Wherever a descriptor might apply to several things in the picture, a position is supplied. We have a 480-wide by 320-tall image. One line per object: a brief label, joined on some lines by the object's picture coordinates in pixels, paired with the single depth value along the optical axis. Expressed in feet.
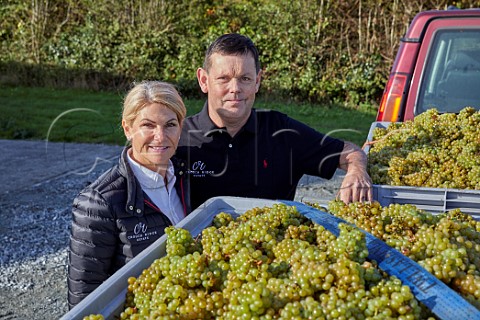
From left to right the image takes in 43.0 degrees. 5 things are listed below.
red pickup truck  14.39
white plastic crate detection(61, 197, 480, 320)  5.36
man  10.07
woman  8.26
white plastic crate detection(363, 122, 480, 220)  8.96
